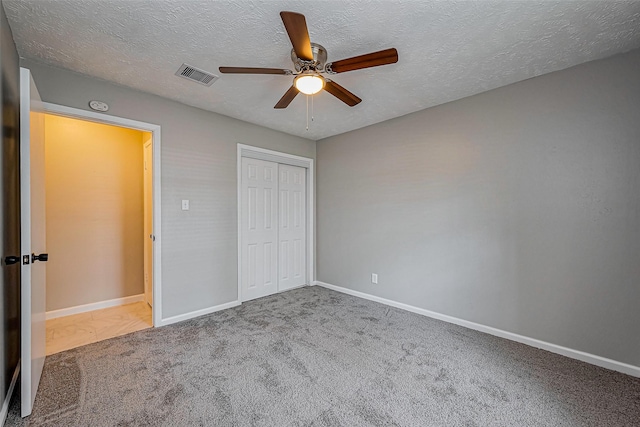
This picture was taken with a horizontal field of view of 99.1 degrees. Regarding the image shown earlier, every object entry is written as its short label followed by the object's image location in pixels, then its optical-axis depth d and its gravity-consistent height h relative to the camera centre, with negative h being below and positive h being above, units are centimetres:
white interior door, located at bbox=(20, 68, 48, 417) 155 -12
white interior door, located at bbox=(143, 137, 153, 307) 327 -6
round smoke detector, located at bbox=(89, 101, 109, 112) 245 +100
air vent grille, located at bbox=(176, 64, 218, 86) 229 +122
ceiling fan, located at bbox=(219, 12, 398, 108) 144 +95
